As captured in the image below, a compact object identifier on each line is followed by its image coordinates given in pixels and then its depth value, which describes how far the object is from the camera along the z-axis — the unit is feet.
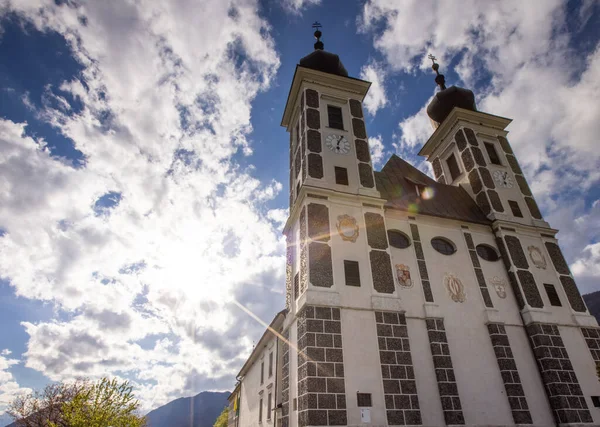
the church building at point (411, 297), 41.27
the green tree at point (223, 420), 176.87
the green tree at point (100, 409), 52.60
